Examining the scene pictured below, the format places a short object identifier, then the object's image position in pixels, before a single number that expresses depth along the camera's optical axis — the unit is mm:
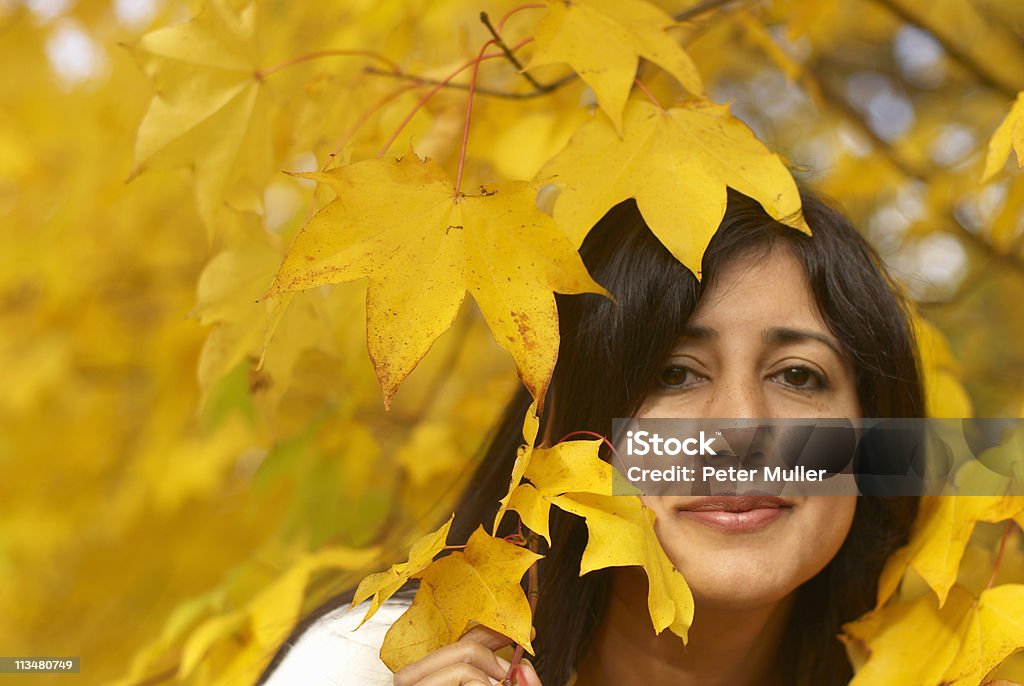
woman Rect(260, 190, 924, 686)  1403
